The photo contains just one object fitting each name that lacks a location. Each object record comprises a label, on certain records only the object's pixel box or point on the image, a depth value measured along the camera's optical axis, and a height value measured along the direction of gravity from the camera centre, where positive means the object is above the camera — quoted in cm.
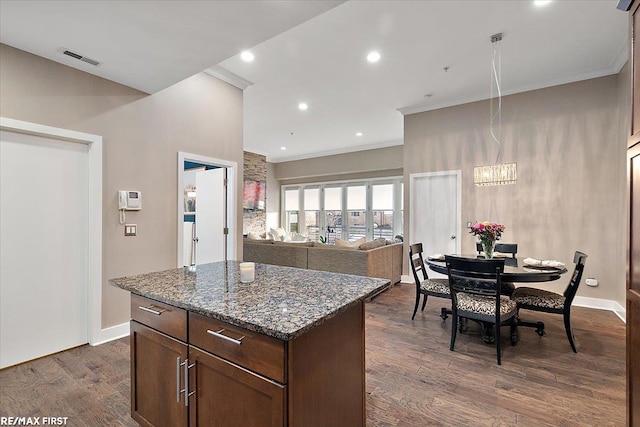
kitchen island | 109 -60
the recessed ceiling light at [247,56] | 346 +188
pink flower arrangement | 304 -19
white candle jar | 171 -36
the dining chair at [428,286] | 327 -85
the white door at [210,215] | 409 -3
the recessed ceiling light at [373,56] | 343 +187
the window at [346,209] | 809 +11
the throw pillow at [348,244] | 467 -52
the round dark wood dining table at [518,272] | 261 -56
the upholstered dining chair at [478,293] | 247 -72
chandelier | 331 +49
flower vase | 312 -37
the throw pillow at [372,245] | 447 -51
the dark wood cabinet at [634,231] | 118 -8
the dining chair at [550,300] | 264 -84
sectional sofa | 434 -73
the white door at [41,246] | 245 -30
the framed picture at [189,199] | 587 +28
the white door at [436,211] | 494 +3
